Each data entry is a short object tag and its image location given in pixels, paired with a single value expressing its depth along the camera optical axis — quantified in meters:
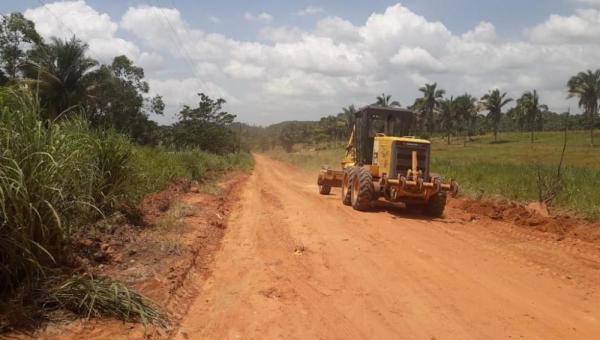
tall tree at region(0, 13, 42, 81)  30.59
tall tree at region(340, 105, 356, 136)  83.00
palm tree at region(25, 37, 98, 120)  31.47
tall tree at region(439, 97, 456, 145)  86.33
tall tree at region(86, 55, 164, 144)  35.16
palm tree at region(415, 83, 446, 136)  81.94
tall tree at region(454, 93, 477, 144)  86.94
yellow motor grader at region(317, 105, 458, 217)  12.36
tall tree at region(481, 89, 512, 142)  82.50
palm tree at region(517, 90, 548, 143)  82.69
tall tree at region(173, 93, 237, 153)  41.28
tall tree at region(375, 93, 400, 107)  68.56
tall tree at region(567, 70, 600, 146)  68.92
